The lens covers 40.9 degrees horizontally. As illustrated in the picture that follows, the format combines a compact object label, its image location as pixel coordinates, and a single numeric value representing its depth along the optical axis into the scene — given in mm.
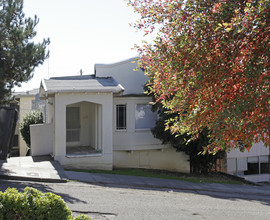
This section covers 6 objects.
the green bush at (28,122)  24986
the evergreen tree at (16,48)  14344
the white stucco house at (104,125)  16516
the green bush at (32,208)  5652
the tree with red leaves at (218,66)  4492
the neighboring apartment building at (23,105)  34531
